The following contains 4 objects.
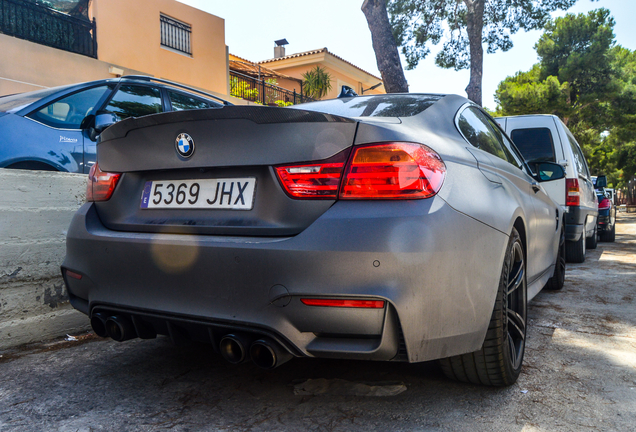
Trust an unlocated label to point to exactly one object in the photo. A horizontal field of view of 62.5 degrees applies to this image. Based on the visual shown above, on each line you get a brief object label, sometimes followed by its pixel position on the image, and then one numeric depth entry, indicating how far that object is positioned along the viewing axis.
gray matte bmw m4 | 1.78
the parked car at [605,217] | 10.31
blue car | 4.20
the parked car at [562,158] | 6.43
